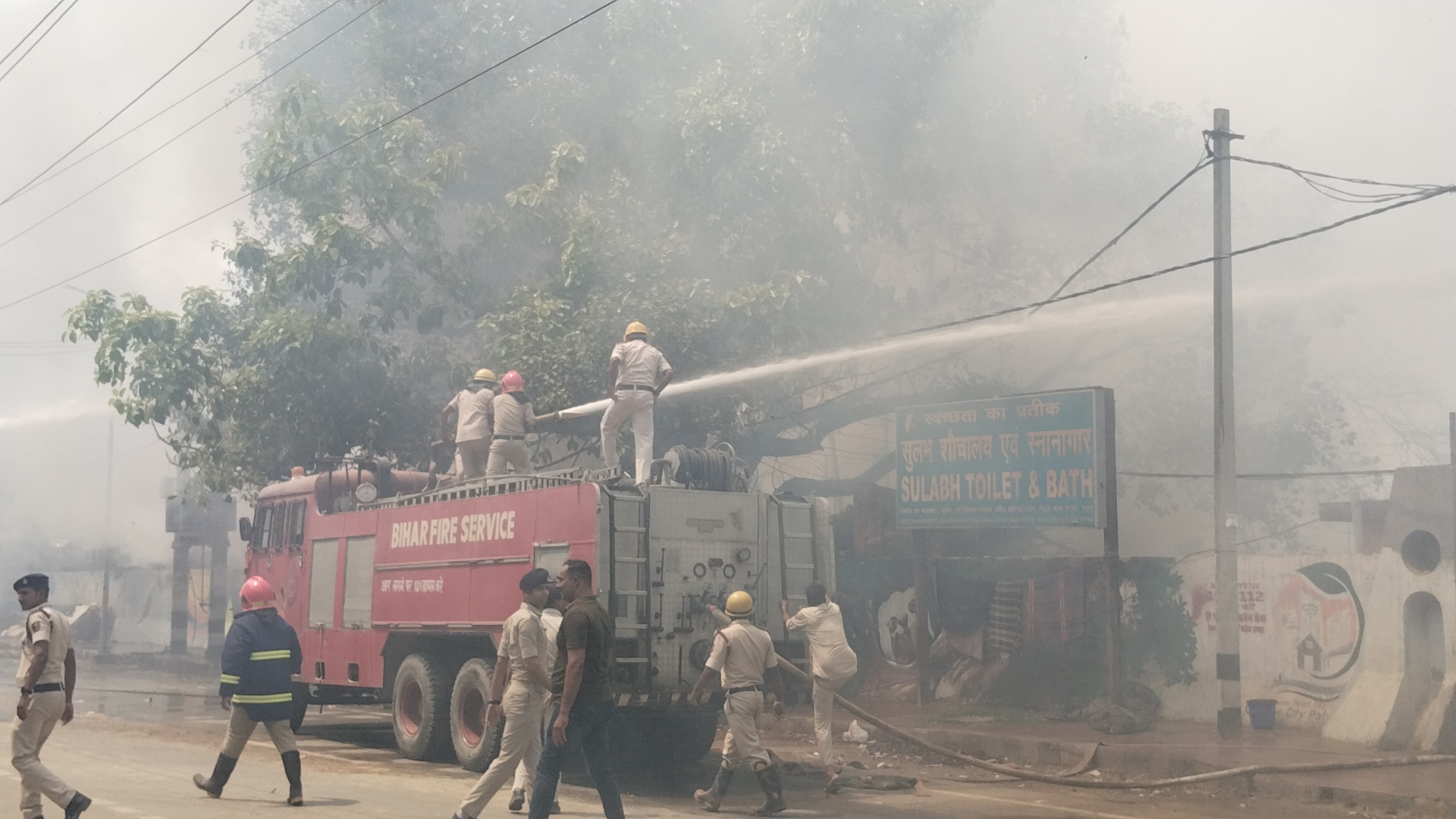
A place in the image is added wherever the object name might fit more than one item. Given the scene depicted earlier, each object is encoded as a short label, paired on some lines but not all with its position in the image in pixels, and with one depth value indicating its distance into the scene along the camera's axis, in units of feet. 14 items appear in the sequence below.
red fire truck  33.88
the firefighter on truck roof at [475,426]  44.06
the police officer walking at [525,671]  27.21
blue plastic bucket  43.98
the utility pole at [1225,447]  41.24
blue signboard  45.68
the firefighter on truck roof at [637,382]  39.32
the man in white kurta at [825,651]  34.55
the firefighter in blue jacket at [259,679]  28.55
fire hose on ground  33.68
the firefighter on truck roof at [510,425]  42.19
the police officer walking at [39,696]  24.58
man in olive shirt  22.50
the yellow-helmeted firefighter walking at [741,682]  30.04
